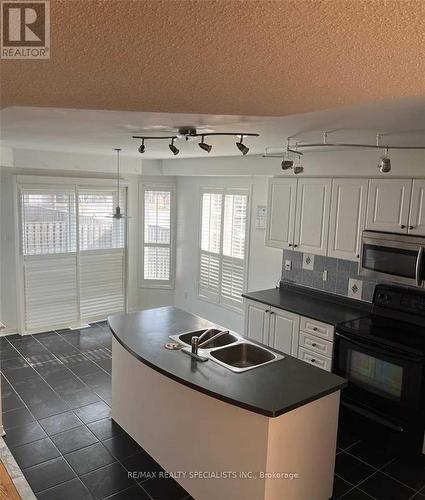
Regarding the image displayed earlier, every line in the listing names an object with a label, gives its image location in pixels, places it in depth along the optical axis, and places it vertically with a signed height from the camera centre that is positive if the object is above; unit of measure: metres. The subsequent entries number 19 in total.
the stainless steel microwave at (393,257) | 3.54 -0.39
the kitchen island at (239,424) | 2.43 -1.37
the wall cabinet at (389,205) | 3.62 +0.07
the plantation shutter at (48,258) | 5.75 -0.81
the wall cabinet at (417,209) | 3.50 +0.04
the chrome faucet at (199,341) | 2.96 -0.97
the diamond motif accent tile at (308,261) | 4.75 -0.58
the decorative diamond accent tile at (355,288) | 4.30 -0.79
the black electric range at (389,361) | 3.24 -1.21
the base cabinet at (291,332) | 3.87 -1.23
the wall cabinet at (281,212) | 4.54 -0.04
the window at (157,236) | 6.79 -0.52
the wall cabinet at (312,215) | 4.23 -0.06
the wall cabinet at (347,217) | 3.94 -0.06
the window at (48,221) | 5.71 -0.30
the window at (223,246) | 5.78 -0.56
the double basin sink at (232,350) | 3.07 -1.07
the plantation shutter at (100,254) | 6.24 -0.80
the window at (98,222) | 6.18 -0.30
